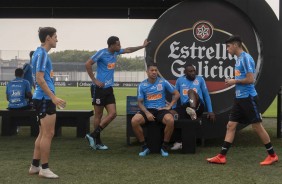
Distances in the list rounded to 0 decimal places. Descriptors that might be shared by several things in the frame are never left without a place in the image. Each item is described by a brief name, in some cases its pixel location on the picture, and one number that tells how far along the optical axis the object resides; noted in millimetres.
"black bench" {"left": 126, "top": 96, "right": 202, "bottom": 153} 10761
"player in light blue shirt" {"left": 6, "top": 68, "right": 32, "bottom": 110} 14339
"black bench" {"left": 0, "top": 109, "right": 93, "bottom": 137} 13935
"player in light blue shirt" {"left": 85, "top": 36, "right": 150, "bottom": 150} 11354
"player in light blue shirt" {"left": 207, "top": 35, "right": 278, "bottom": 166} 9281
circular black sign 11856
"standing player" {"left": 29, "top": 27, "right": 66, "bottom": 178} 7991
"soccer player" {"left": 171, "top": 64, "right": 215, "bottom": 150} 11367
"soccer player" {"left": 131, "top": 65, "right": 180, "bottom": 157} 10650
